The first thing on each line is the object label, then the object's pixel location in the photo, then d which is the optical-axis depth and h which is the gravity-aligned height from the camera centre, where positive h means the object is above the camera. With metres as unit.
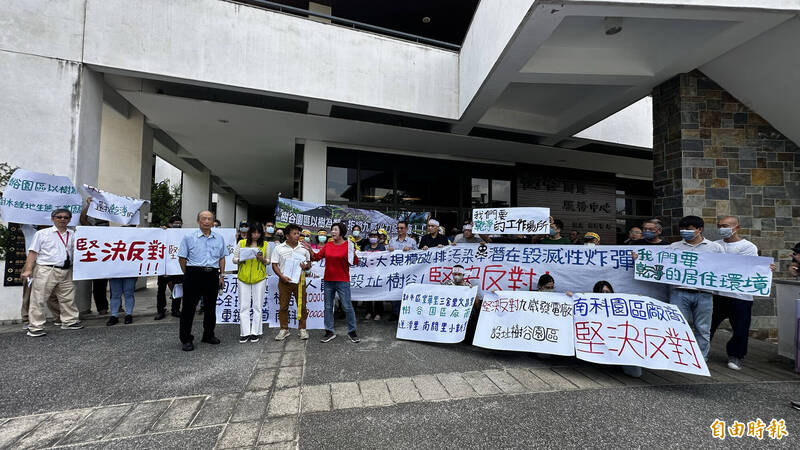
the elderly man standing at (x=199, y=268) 4.13 -0.40
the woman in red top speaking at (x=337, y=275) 4.51 -0.51
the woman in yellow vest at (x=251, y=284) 4.51 -0.65
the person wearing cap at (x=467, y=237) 5.92 +0.04
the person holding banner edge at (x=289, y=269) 4.52 -0.43
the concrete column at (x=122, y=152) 7.63 +1.96
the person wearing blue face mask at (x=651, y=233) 4.65 +0.12
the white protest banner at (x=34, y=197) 4.68 +0.54
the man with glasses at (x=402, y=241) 6.07 -0.05
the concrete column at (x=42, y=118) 5.14 +1.86
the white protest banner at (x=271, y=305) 5.05 -1.06
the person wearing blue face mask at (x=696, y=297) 3.80 -0.64
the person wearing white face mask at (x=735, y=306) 3.88 -0.76
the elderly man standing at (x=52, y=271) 4.58 -0.52
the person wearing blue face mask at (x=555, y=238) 5.31 +0.04
